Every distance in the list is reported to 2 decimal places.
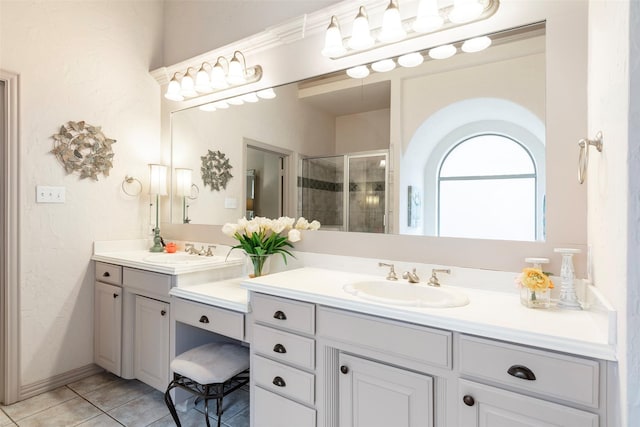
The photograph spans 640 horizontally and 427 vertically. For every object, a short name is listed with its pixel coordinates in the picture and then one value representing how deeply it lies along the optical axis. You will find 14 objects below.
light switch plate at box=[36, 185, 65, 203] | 2.16
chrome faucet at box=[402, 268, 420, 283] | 1.60
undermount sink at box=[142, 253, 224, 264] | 2.17
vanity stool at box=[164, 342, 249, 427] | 1.61
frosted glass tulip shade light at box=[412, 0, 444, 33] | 1.54
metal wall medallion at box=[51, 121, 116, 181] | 2.26
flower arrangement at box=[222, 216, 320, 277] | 1.95
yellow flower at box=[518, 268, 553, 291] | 1.18
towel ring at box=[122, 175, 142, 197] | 2.61
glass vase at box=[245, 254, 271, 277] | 1.95
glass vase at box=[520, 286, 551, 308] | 1.21
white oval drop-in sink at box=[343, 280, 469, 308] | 1.30
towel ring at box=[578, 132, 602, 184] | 1.06
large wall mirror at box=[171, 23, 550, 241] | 1.45
